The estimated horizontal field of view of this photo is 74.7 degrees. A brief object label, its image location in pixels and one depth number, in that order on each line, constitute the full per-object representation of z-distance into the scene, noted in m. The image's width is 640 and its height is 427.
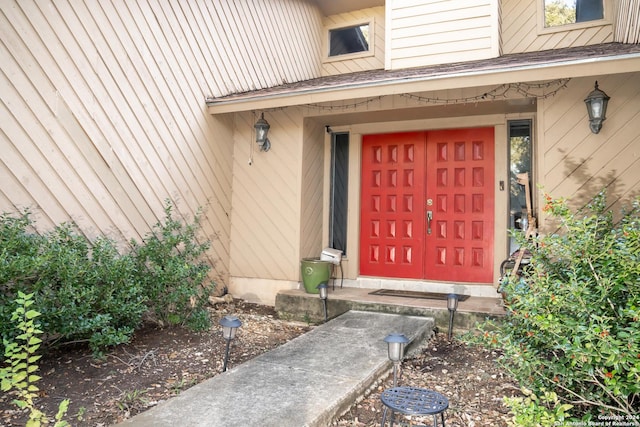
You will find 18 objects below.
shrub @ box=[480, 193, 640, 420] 1.80
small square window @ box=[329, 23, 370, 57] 7.13
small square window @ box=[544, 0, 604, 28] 5.54
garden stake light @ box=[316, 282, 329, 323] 4.75
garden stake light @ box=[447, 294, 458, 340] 4.15
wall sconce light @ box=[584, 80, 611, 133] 4.27
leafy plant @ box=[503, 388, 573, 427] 1.74
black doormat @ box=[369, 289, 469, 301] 5.22
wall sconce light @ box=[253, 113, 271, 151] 5.73
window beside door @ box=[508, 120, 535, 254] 5.36
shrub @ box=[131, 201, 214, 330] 3.98
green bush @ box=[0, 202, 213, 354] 2.94
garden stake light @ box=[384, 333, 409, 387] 2.52
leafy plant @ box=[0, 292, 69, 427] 1.42
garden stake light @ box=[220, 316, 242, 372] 3.18
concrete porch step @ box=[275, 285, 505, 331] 4.38
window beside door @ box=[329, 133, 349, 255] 6.35
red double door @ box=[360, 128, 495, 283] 5.58
